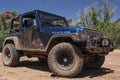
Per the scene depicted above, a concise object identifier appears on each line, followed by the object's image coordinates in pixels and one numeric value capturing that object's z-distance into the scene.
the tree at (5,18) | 14.76
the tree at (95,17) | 14.85
